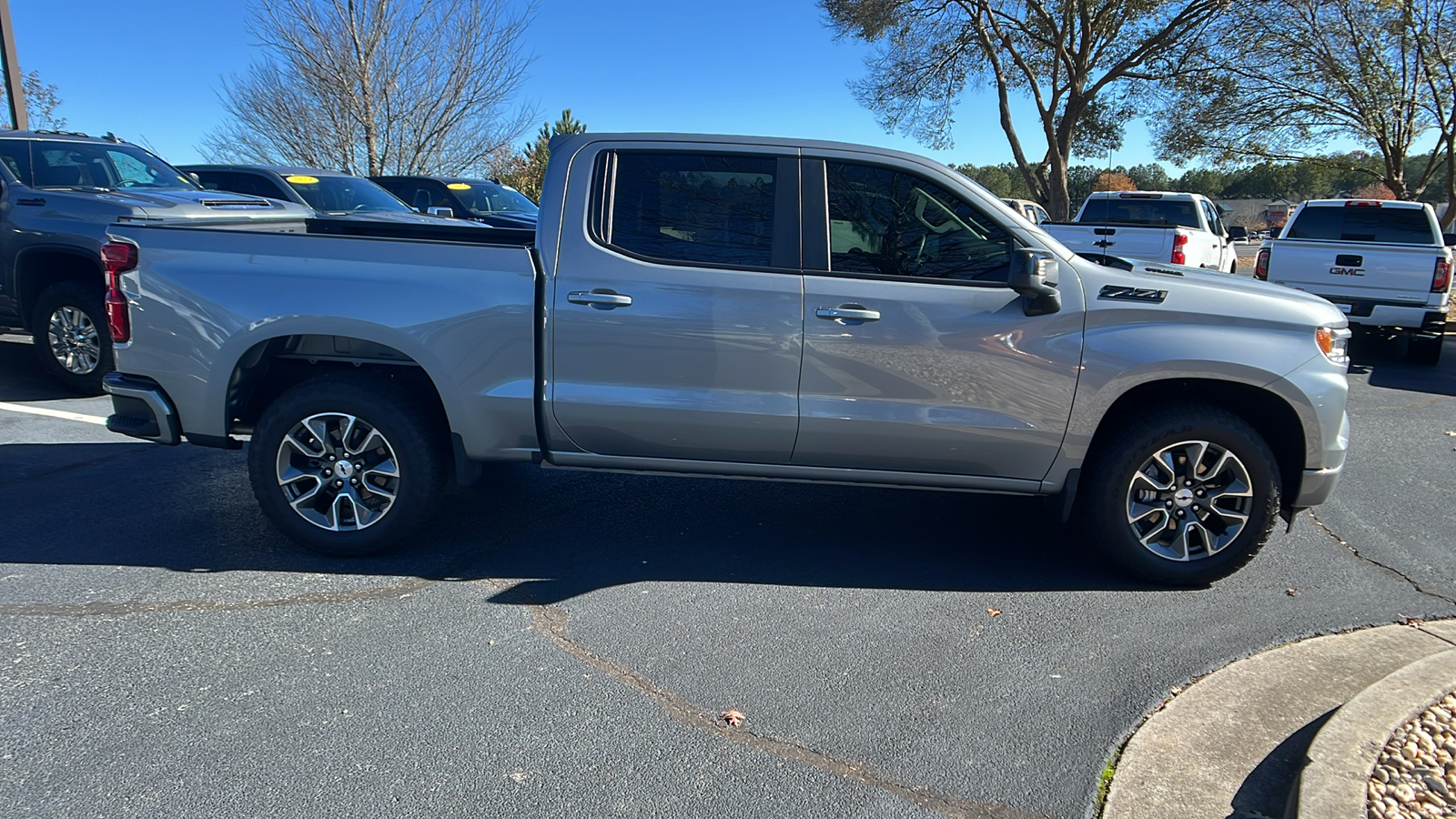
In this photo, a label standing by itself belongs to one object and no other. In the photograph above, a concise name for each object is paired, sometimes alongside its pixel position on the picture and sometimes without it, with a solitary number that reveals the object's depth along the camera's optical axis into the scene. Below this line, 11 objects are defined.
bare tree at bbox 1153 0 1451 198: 18.41
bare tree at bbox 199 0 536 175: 18.70
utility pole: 11.80
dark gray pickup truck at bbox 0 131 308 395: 7.39
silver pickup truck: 4.24
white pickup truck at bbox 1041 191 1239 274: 12.30
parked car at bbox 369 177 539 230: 14.68
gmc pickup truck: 10.27
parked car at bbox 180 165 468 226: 10.77
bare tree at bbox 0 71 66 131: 20.22
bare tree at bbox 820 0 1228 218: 20.73
